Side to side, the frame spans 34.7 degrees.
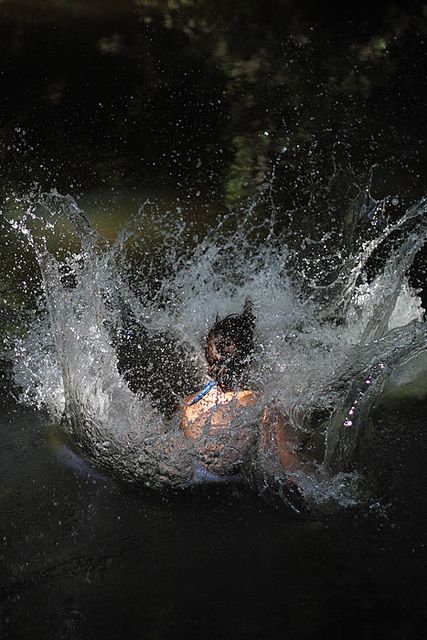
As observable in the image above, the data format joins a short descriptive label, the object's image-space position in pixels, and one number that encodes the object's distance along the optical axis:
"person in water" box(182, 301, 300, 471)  3.18
